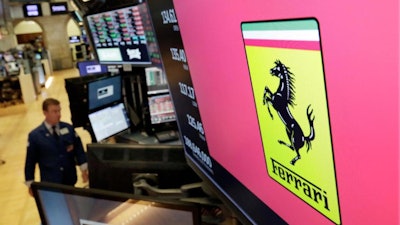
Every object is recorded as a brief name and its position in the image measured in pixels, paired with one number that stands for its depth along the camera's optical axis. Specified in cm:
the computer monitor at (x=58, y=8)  1795
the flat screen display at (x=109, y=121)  416
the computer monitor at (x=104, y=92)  412
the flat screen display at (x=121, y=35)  389
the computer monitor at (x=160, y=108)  463
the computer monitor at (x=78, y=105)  443
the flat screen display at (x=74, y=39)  2306
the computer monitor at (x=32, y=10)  1667
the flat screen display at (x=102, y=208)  135
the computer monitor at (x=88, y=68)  773
